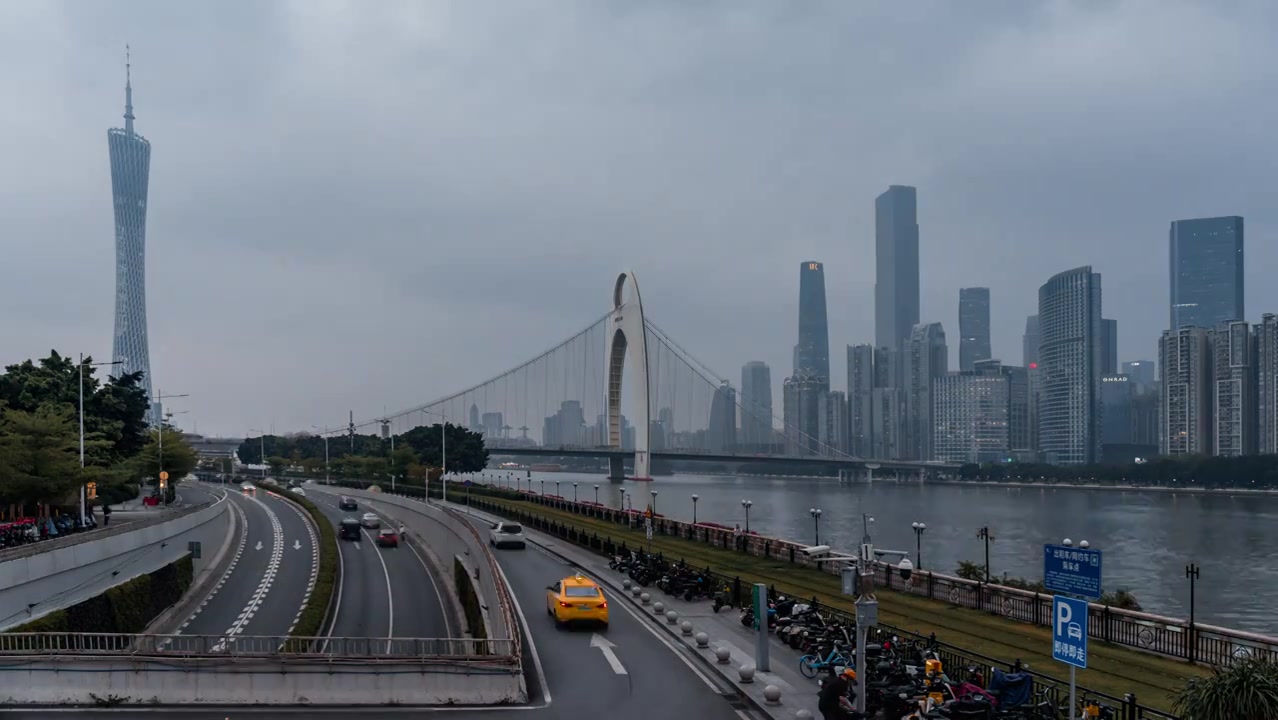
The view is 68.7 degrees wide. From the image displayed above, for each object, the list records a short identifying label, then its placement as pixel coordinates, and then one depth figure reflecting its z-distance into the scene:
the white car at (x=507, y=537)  43.56
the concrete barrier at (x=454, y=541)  24.02
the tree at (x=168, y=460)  71.56
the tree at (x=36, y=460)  36.81
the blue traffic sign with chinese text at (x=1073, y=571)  11.59
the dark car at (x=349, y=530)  60.75
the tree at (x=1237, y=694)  11.08
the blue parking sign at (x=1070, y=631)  11.28
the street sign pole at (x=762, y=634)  18.34
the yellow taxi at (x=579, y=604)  23.36
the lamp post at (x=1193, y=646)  19.12
